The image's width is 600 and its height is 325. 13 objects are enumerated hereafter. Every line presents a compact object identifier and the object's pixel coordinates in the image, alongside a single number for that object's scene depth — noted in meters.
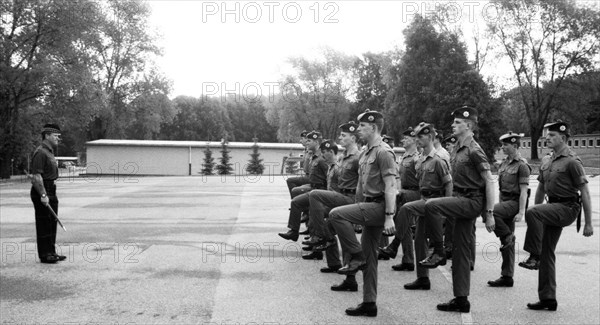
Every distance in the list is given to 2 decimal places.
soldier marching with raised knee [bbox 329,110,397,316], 5.55
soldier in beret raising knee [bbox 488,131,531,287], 6.99
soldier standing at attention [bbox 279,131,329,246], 8.63
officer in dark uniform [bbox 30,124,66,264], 8.04
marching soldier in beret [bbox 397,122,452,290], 6.70
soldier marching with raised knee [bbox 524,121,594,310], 5.82
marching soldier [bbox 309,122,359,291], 7.34
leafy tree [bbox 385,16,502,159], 47.44
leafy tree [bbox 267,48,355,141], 68.69
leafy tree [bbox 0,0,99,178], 32.97
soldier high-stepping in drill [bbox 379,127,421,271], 7.64
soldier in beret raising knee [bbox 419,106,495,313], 5.71
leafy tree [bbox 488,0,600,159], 50.94
